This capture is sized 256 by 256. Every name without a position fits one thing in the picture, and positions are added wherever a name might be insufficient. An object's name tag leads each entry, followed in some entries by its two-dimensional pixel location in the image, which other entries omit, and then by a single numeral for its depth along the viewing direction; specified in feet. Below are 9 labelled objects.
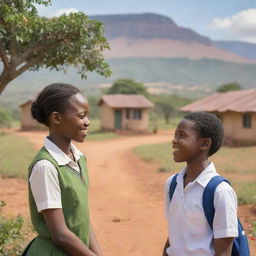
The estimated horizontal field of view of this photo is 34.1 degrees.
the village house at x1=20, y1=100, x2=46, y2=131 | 106.36
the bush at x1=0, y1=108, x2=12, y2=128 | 119.14
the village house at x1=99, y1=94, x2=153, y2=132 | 99.50
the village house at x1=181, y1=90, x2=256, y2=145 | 69.46
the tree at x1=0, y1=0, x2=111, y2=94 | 27.57
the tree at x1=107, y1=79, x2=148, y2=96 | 159.91
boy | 7.13
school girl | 6.75
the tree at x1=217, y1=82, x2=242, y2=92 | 150.10
